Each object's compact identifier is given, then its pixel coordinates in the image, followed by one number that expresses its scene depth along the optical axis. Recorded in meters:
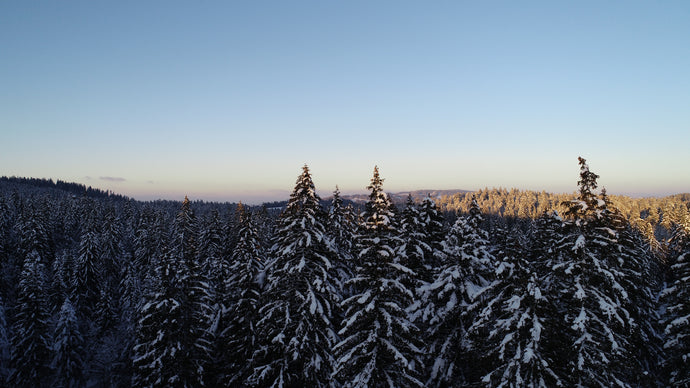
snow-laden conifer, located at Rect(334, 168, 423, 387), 15.92
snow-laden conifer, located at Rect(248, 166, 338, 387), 18.81
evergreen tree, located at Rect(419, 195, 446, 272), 23.26
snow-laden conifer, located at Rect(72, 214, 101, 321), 49.91
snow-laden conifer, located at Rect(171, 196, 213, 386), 23.75
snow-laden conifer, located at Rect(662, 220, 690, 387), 17.62
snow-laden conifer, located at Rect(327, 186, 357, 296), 30.25
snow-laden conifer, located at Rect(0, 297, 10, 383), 37.96
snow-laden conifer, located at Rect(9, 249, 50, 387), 34.44
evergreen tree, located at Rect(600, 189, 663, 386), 16.70
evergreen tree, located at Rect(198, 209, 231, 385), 26.58
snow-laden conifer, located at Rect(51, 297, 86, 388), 35.81
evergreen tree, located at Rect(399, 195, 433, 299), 20.44
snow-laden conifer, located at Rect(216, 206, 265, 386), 24.75
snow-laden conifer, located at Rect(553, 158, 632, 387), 15.06
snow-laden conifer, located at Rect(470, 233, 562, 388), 14.19
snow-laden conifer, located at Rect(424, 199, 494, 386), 18.23
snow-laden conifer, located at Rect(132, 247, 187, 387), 22.53
